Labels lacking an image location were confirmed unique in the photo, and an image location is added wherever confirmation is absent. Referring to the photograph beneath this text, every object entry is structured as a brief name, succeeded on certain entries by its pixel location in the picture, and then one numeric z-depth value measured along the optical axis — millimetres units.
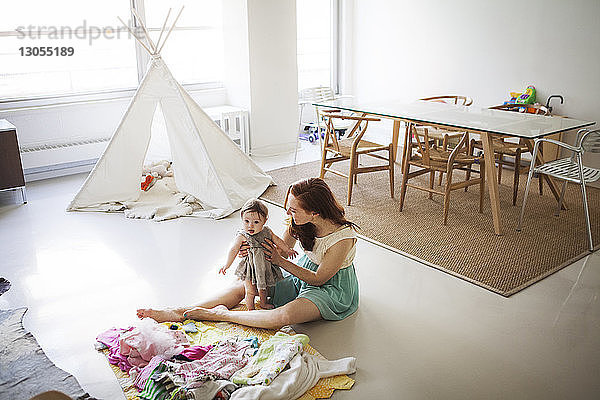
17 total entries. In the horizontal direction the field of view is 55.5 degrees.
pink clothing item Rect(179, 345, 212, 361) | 2335
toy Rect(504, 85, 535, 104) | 5047
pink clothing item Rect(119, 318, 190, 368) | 2336
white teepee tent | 4297
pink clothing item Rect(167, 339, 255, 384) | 2148
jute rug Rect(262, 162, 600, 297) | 3242
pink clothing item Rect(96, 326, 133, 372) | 2338
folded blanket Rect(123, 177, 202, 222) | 4152
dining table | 3648
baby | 2594
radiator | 4993
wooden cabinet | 4324
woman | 2588
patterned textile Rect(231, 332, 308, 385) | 2172
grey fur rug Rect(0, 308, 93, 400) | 2184
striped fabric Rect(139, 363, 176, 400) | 2090
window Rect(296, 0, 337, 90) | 6527
